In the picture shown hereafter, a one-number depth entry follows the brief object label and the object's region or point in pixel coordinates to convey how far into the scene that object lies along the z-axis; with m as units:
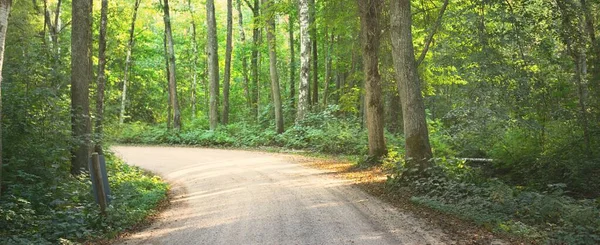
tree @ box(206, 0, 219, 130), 27.58
